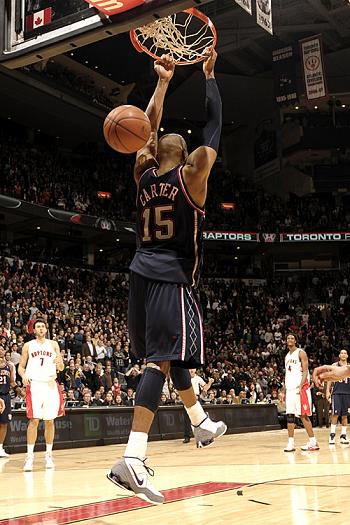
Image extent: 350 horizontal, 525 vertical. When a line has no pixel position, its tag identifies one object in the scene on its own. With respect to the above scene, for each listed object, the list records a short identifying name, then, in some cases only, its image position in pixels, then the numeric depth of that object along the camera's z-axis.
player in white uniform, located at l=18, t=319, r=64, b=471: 9.23
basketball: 4.79
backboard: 6.66
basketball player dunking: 4.28
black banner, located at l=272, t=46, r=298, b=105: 27.12
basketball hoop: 6.51
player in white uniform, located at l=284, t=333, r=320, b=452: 11.90
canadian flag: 7.25
